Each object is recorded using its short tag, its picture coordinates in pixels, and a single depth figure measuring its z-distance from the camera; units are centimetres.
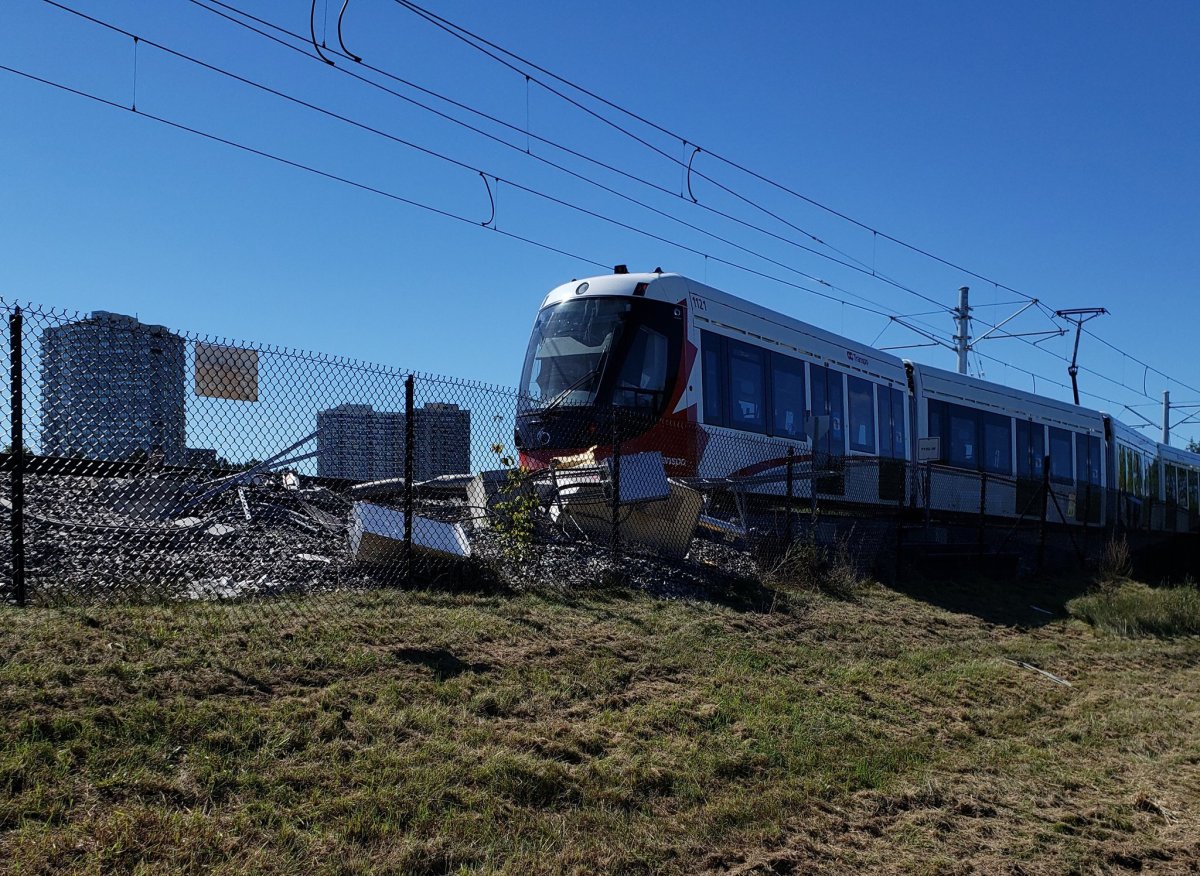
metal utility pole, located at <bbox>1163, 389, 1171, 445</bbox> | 5096
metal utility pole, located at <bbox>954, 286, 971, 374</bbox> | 2956
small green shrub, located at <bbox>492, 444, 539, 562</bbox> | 906
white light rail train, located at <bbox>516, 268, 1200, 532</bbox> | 1274
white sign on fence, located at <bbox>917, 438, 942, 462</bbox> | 1731
